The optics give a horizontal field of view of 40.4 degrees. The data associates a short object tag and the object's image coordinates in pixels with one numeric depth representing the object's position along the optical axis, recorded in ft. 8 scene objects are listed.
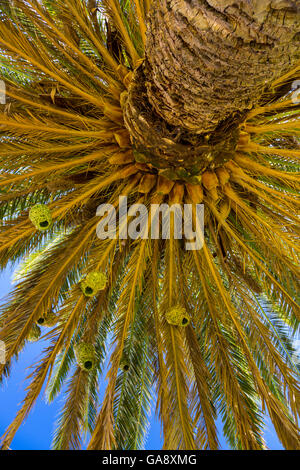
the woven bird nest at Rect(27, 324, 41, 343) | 13.50
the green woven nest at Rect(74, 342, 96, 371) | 12.81
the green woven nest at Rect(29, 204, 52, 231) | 11.41
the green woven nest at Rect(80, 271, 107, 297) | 12.36
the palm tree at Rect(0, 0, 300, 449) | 11.55
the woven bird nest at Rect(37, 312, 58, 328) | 13.28
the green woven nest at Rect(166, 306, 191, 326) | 13.05
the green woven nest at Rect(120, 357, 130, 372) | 13.99
